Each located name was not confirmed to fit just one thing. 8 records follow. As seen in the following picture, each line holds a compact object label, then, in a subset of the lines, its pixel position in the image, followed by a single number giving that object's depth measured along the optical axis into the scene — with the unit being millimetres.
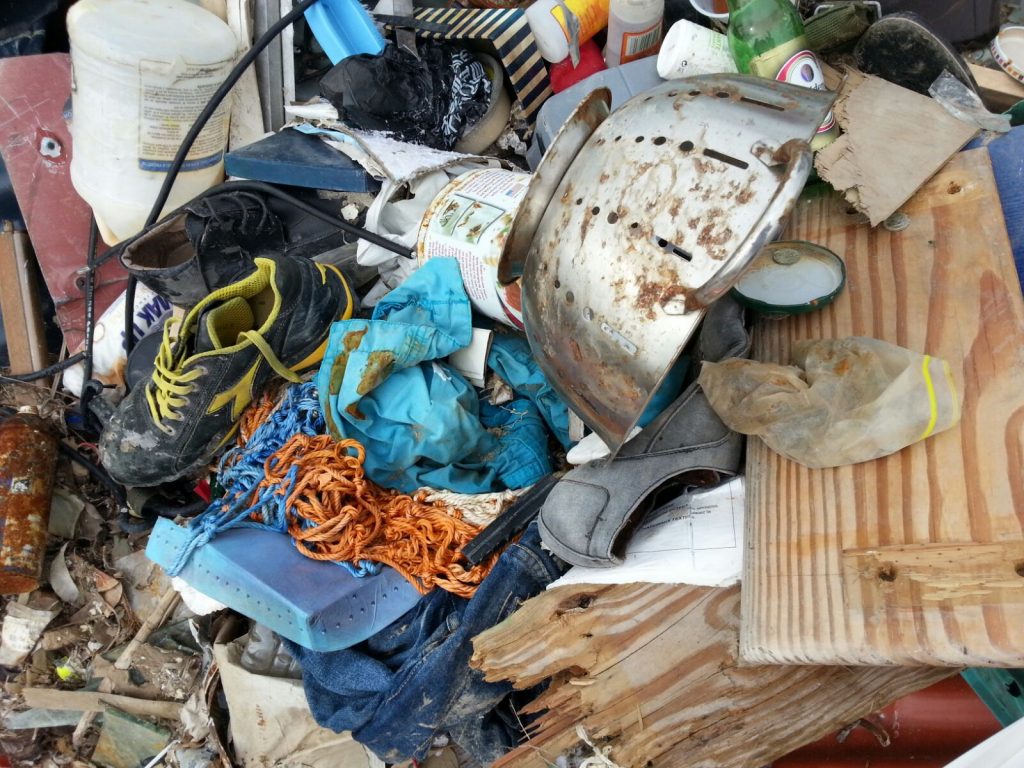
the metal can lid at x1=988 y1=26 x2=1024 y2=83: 1842
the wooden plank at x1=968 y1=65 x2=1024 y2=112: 1811
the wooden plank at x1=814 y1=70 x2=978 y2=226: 1320
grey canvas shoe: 1284
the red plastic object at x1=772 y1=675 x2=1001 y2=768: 1444
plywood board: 915
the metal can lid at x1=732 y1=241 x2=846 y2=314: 1287
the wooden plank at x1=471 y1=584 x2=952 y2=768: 1244
